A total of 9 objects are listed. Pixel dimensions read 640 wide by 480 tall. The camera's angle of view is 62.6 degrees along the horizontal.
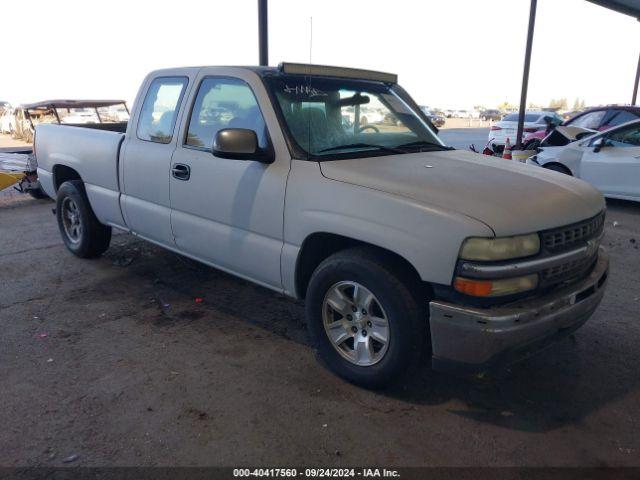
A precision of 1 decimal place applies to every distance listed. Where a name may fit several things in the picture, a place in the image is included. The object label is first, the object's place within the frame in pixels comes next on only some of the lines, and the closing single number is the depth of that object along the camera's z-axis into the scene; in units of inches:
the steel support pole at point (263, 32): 297.4
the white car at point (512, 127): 652.1
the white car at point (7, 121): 1039.6
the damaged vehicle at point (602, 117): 450.3
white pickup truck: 105.3
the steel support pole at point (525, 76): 509.7
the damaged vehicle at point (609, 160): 327.9
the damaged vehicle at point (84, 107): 369.7
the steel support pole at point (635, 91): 846.8
